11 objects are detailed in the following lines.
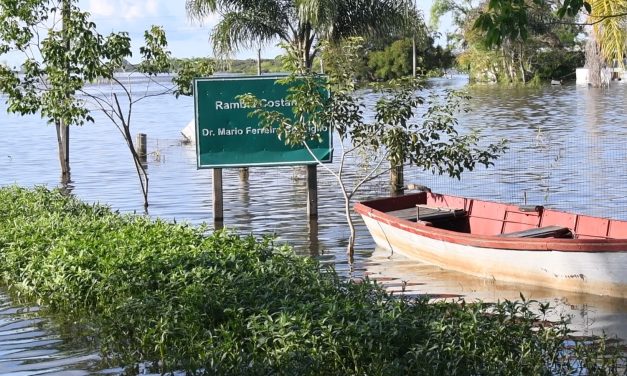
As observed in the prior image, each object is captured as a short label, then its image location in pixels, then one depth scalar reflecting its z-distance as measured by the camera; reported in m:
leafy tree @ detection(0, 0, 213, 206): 19.86
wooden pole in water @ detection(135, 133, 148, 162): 33.53
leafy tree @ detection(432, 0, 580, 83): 86.69
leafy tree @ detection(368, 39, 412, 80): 91.12
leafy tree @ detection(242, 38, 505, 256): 15.88
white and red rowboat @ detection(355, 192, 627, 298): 13.10
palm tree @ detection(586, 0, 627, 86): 18.34
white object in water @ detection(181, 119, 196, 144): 39.78
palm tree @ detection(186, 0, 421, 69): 27.83
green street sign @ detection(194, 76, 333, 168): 18.78
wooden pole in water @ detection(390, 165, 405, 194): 22.94
